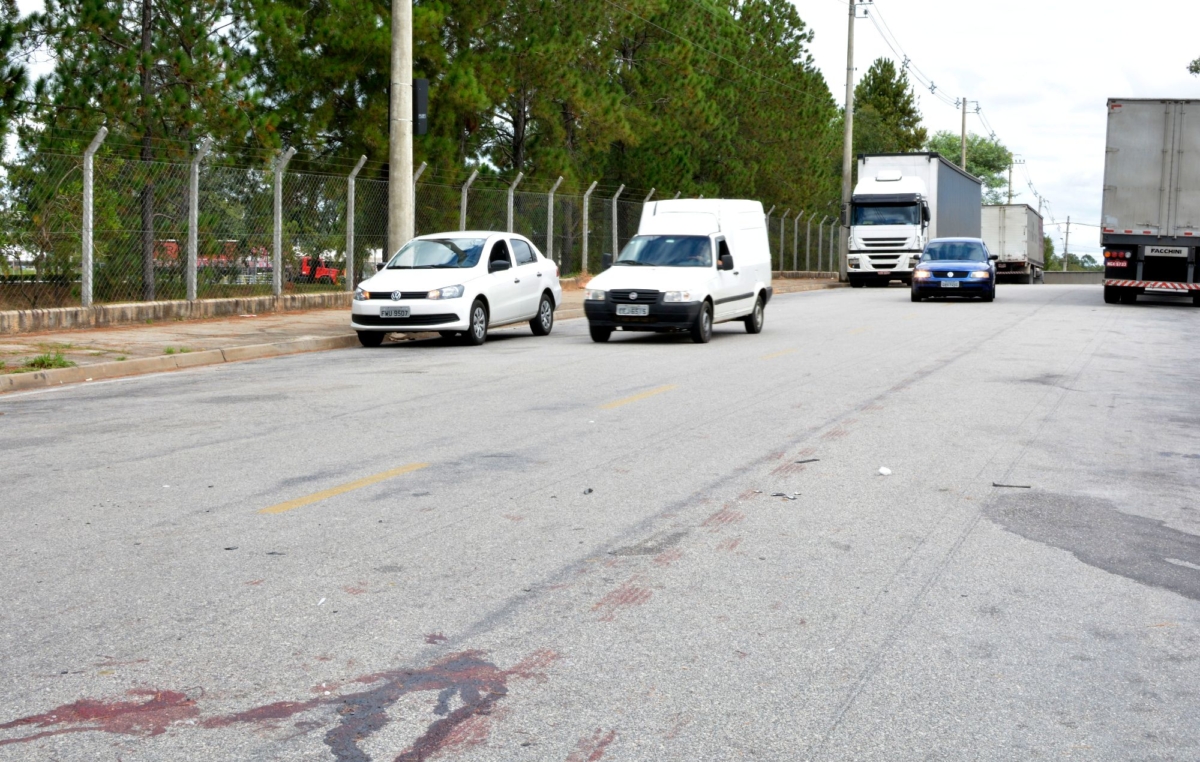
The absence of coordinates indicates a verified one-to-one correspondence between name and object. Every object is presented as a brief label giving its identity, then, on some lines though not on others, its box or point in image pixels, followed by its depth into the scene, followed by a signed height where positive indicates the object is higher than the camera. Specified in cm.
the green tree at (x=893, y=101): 9969 +1305
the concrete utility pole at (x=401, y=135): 2100 +202
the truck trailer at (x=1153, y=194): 2972 +186
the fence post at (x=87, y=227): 1731 +38
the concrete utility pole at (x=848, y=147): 4722 +461
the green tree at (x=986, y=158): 14575 +1279
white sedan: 1794 -38
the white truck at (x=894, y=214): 4334 +191
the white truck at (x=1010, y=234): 6178 +183
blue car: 3209 -15
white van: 1838 -11
